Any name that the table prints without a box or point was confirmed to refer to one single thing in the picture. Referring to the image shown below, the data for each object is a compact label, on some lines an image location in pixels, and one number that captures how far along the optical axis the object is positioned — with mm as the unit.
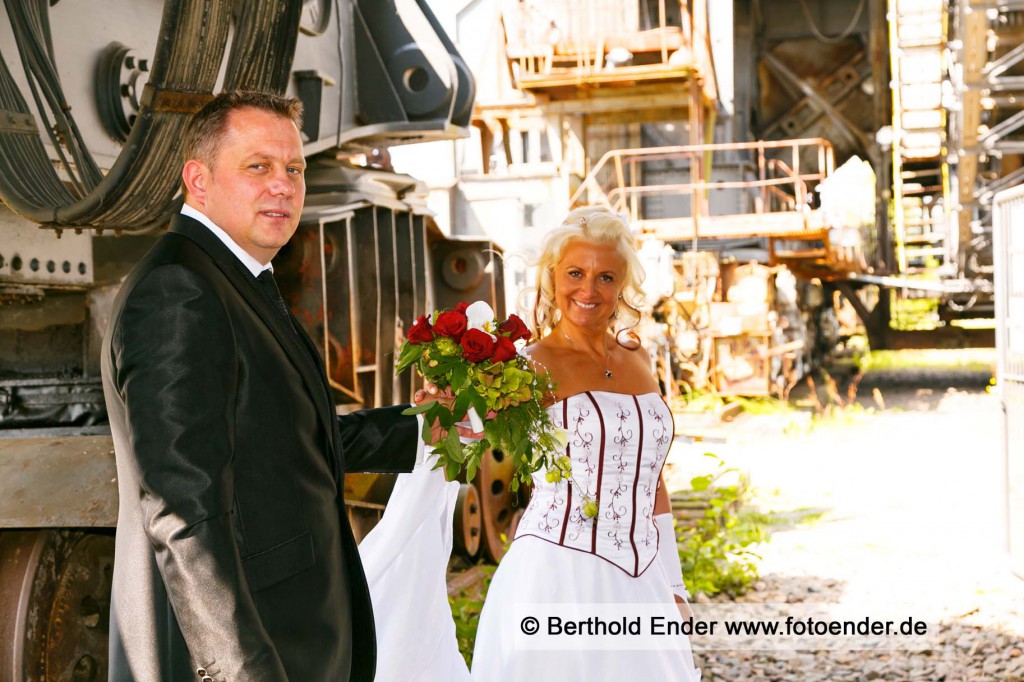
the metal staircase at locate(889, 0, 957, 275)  15938
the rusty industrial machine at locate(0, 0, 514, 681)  3875
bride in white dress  3404
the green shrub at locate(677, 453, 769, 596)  7048
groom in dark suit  2100
